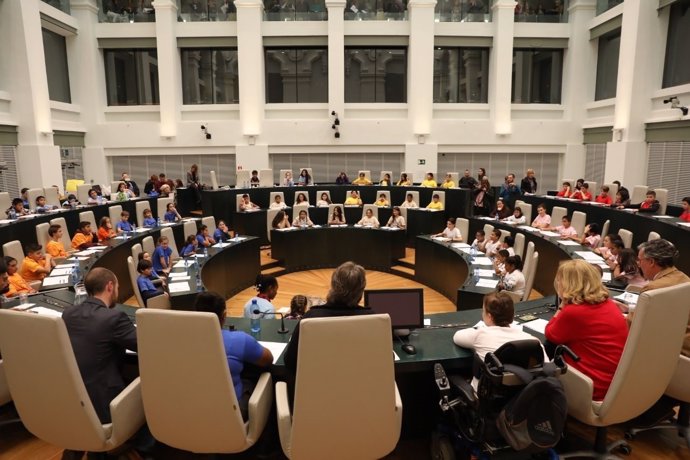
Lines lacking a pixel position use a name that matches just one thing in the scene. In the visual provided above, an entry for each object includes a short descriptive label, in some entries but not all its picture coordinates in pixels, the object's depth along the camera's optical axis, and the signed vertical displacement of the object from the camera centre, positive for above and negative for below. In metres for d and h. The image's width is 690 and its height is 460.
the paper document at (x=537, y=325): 3.65 -1.32
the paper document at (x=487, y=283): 6.15 -1.65
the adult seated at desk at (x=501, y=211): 10.31 -1.20
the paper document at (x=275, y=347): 3.14 -1.30
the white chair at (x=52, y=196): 10.94 -0.89
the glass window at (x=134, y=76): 17.02 +2.87
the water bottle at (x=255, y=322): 3.56 -1.26
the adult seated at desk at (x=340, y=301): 2.58 -0.79
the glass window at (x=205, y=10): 16.30 +5.02
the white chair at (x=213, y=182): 14.57 -0.77
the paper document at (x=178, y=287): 5.97 -1.65
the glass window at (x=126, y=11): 16.36 +5.00
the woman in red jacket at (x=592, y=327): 2.87 -1.03
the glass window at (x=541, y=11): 16.41 +5.00
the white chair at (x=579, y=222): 8.99 -1.25
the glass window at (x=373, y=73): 16.81 +2.93
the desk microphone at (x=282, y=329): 3.58 -1.30
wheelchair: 2.49 -1.35
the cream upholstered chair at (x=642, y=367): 2.69 -1.24
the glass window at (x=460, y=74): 16.94 +2.91
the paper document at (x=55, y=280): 5.20 -1.37
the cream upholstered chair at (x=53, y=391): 2.46 -1.26
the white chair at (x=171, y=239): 7.98 -1.41
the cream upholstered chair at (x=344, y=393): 2.24 -1.16
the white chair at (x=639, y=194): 10.42 -0.84
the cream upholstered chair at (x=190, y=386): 2.39 -1.19
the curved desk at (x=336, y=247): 10.12 -1.94
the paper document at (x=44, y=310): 4.12 -1.33
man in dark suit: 2.72 -1.08
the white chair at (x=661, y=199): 9.35 -0.86
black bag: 2.41 -1.31
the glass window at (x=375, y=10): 16.19 +4.96
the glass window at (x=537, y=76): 16.98 +2.86
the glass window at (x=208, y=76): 16.94 +2.86
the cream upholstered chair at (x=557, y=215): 9.43 -1.20
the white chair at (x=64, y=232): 8.13 -1.32
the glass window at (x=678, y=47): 12.02 +2.80
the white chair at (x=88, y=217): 8.89 -1.13
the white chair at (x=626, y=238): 7.30 -1.26
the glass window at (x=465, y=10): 16.36 +5.02
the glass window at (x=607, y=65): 15.13 +2.97
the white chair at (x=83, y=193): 11.45 -0.87
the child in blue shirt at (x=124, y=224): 9.06 -1.28
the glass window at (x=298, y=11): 16.20 +4.93
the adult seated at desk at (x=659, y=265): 3.30 -0.77
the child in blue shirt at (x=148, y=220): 9.66 -1.28
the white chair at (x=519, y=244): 7.36 -1.36
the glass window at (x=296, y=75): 16.80 +2.86
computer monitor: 3.37 -1.06
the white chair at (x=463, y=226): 9.38 -1.38
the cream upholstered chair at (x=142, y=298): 5.24 -1.59
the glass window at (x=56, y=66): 15.32 +3.00
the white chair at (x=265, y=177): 14.45 -0.62
